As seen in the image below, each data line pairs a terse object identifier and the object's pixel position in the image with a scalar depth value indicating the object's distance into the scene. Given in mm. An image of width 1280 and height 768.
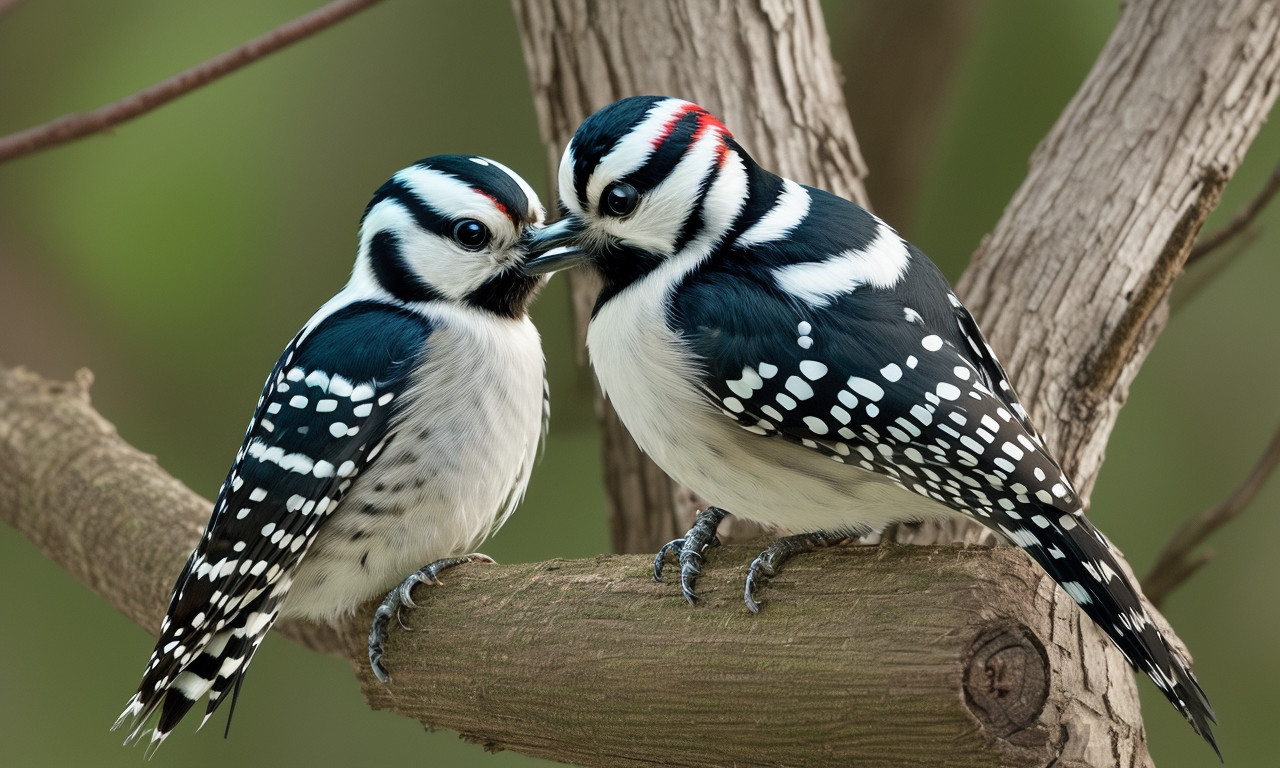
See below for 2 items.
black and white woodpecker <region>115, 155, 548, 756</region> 4177
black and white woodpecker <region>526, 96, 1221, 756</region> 4120
